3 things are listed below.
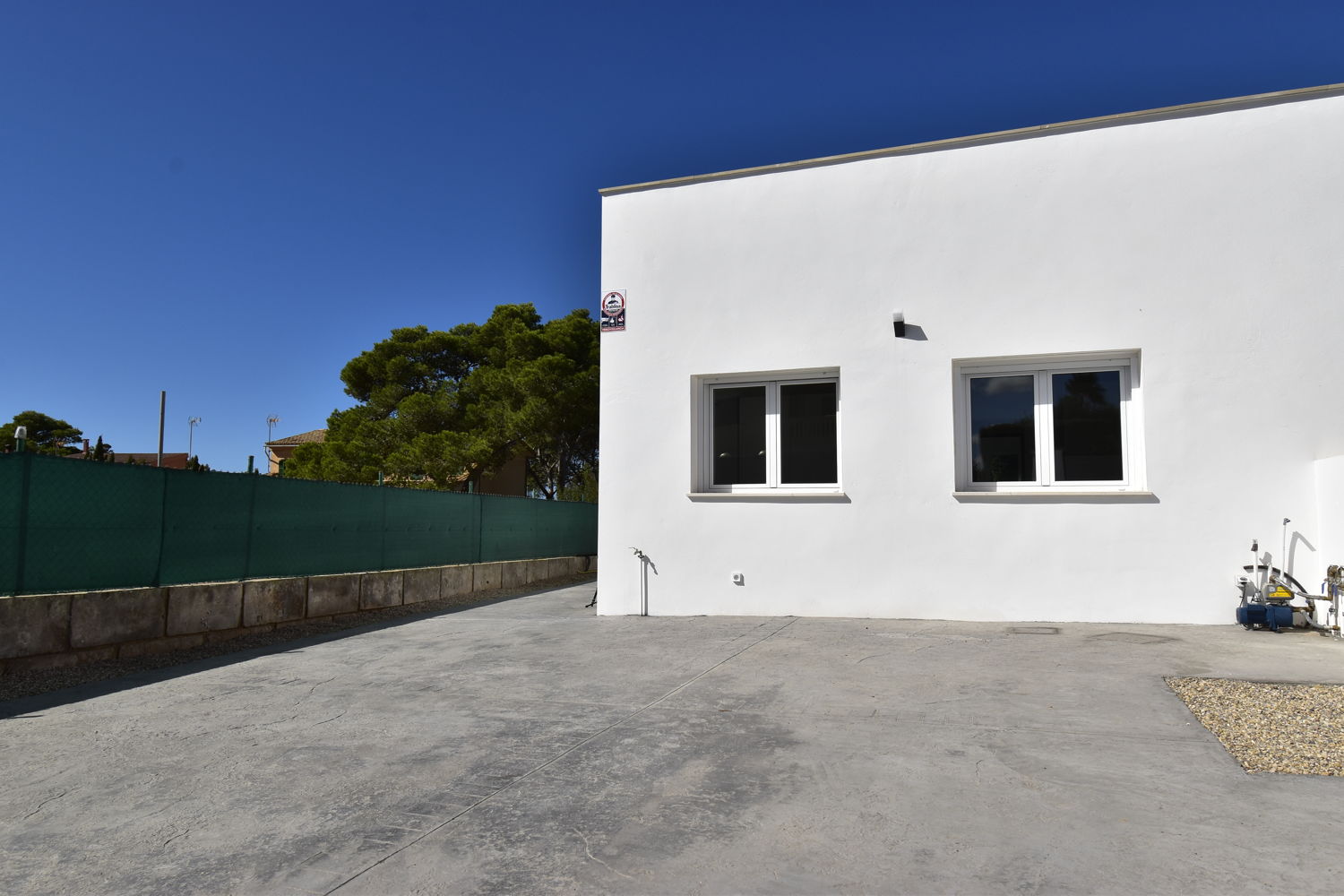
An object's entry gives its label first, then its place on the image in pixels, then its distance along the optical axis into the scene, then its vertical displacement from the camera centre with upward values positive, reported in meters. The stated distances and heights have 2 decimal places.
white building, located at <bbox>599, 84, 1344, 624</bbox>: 6.92 +1.18
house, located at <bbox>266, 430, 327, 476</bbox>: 50.60 +3.49
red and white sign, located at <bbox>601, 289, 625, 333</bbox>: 8.76 +1.98
